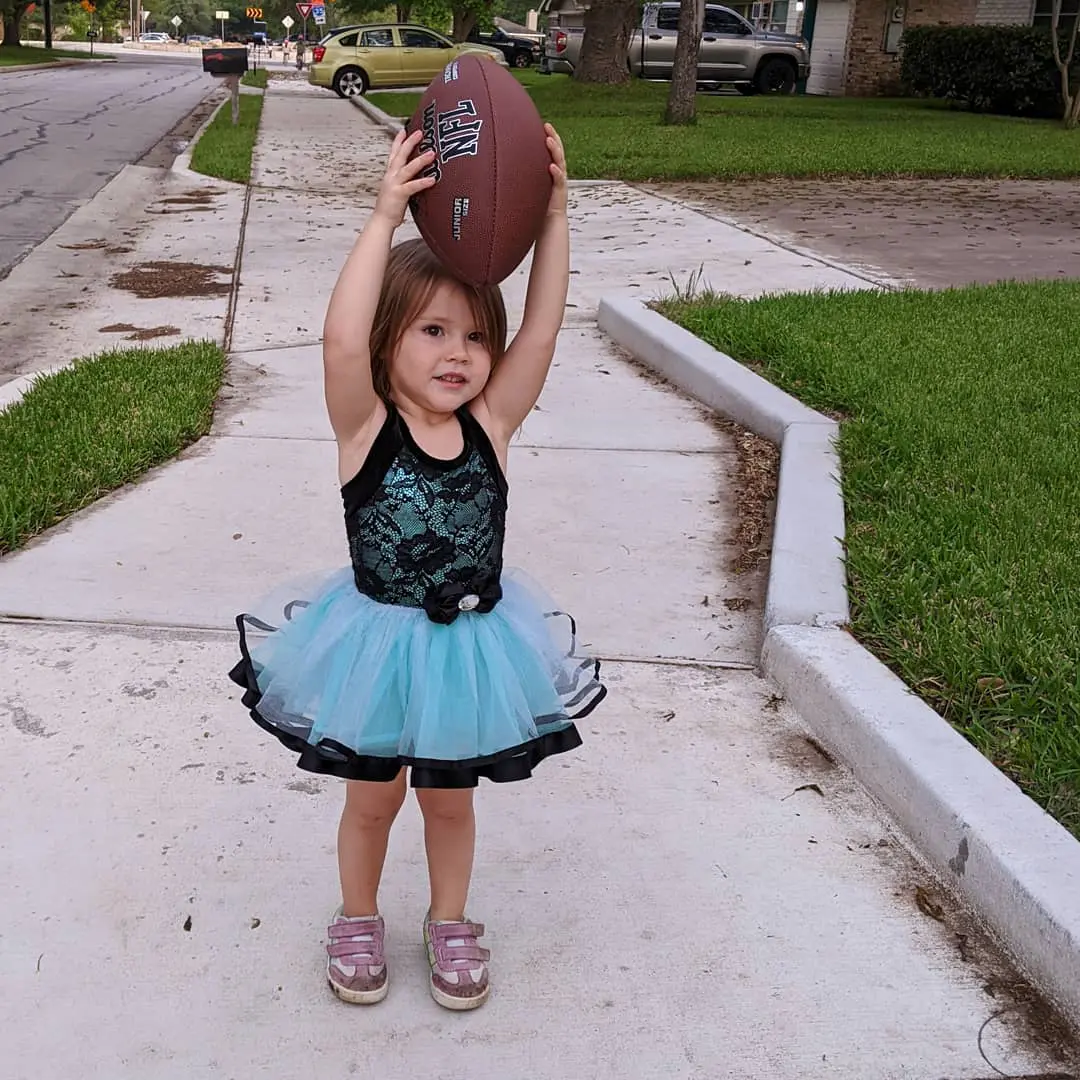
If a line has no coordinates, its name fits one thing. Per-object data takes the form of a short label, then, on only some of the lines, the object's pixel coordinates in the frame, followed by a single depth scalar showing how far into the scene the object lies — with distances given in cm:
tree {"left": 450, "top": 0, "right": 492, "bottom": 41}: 3941
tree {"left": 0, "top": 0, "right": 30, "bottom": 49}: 5384
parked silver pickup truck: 2859
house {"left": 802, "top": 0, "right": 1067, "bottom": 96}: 2808
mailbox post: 1817
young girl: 206
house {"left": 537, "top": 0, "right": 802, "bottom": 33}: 3519
